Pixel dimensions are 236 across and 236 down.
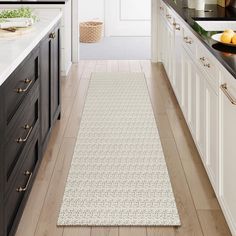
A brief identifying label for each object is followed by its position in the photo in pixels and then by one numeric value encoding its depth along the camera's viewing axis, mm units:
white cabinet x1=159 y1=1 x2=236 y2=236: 2337
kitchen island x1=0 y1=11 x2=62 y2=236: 2172
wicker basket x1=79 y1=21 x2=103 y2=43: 8406
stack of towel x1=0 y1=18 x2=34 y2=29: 2965
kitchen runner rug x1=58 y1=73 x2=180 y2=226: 2674
